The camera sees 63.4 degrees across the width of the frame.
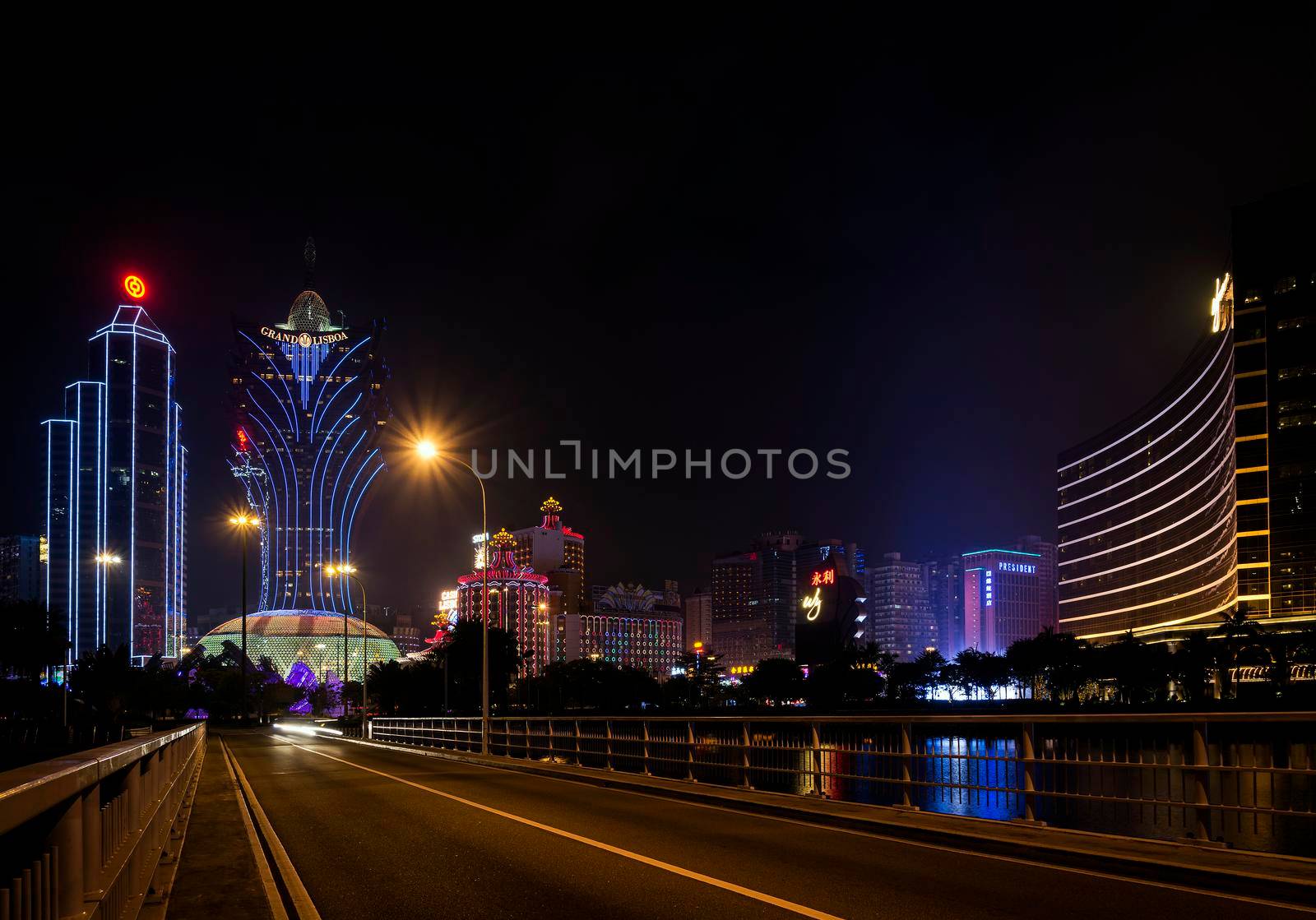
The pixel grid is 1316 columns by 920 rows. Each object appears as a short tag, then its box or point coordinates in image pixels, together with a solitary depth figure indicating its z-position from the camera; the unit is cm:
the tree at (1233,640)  11056
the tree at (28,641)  6644
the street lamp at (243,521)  6719
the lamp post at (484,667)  3247
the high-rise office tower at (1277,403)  11712
